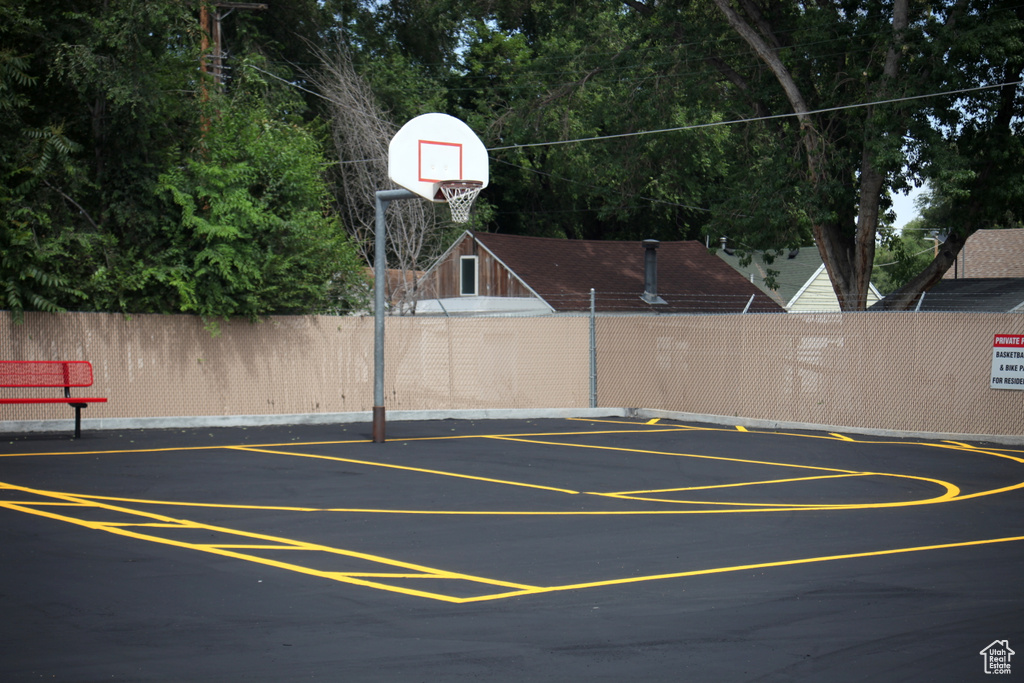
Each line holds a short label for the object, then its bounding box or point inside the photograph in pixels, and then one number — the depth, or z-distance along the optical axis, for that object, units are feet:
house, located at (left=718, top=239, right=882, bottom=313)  171.12
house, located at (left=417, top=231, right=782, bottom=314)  127.13
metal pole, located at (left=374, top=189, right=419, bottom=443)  54.29
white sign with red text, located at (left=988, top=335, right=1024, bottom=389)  56.24
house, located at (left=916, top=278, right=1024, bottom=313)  106.93
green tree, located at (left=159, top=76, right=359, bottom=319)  63.82
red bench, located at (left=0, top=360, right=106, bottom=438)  56.65
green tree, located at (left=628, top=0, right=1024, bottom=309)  80.02
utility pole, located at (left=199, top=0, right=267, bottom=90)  69.36
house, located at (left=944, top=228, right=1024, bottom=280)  147.95
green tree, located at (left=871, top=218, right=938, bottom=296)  271.08
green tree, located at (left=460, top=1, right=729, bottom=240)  102.68
